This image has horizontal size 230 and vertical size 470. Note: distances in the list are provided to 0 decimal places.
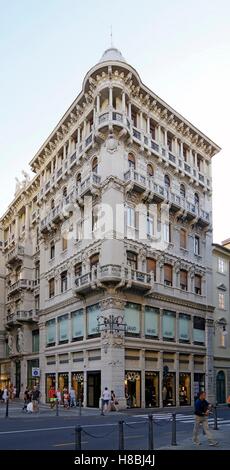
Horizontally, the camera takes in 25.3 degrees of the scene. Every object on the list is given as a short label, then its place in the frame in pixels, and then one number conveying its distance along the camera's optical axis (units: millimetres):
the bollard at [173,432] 15203
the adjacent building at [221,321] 45375
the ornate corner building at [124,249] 34969
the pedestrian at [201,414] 15461
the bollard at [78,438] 11508
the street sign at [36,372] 37469
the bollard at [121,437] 13398
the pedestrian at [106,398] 30841
